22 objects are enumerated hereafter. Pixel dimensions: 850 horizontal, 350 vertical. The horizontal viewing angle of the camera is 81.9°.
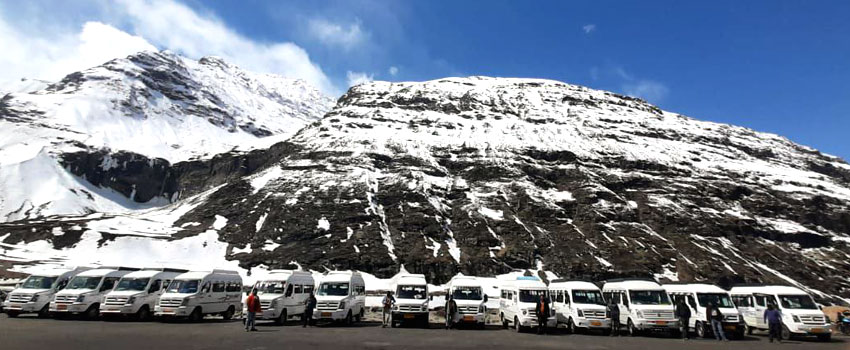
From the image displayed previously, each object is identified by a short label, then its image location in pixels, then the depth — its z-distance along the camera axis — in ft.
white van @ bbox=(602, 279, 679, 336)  79.61
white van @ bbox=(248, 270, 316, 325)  90.14
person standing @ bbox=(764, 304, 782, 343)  74.69
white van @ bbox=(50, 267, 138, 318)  87.81
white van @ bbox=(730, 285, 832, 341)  78.43
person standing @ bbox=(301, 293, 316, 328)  87.61
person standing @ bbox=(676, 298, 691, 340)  77.61
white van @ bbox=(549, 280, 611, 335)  81.82
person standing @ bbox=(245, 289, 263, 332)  75.72
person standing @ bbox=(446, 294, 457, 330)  87.92
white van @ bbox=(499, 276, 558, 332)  84.79
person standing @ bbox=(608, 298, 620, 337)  82.84
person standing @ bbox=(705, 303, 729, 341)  77.41
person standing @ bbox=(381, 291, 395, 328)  93.71
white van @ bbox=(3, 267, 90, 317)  89.35
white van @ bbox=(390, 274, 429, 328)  90.48
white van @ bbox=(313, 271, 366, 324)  89.92
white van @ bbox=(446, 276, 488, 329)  88.63
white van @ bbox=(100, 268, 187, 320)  87.20
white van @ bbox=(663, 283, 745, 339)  80.84
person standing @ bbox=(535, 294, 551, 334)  81.25
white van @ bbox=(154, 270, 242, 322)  86.94
